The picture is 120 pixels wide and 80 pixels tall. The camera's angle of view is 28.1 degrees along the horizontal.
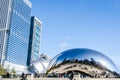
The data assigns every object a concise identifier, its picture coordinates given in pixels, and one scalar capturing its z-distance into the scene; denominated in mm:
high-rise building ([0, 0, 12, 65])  138875
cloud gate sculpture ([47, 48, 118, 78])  42750
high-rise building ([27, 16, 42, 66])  175125
